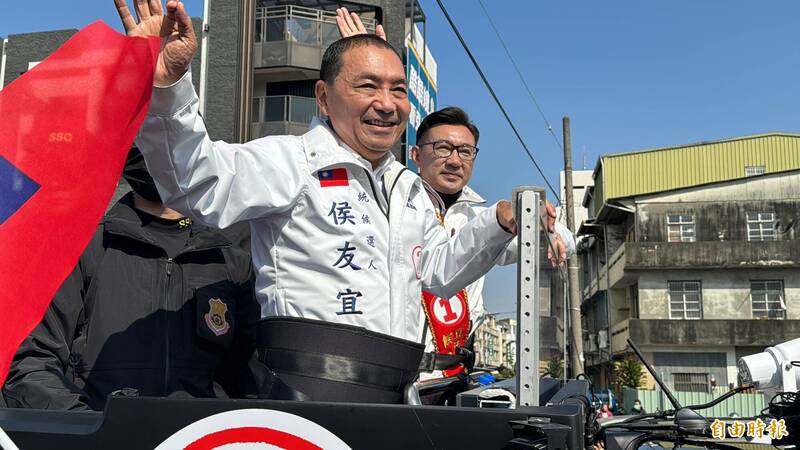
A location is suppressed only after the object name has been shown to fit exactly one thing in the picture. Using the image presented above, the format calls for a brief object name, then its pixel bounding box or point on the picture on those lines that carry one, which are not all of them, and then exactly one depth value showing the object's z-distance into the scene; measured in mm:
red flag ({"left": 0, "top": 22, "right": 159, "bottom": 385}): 1634
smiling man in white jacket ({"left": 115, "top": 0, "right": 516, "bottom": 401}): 1745
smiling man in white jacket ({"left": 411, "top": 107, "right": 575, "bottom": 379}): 3521
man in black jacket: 2400
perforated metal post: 1485
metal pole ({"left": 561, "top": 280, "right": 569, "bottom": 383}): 2566
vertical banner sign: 15344
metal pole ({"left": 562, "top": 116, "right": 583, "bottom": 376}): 11406
